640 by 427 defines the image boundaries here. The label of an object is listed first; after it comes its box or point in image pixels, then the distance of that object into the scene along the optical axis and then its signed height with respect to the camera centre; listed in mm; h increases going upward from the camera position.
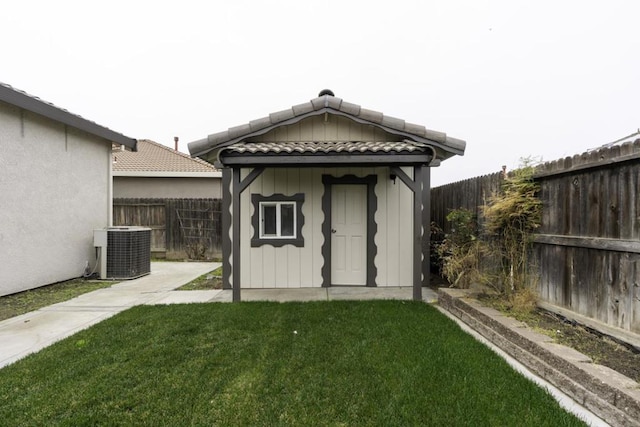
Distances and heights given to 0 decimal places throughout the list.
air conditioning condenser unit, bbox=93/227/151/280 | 6473 -842
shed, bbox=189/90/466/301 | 5750 -158
